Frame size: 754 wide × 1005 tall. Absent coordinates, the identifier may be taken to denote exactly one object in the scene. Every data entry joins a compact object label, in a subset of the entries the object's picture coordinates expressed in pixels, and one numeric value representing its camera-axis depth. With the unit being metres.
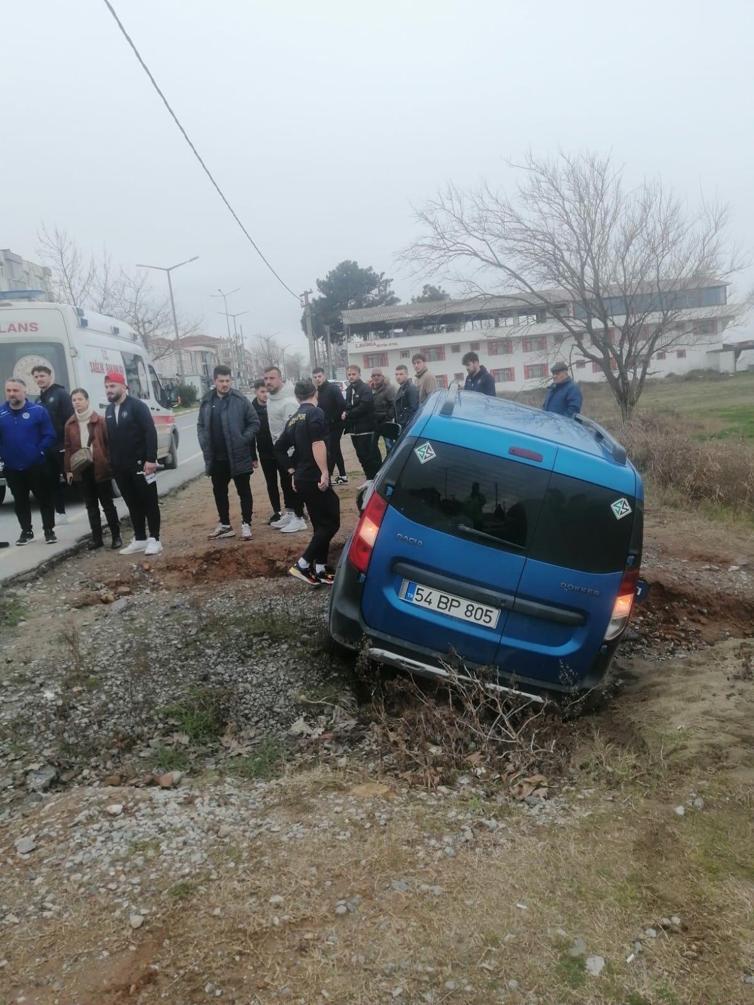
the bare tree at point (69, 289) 42.62
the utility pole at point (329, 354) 59.63
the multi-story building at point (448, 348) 63.49
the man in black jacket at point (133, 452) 7.59
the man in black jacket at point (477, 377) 10.88
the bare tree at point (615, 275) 20.89
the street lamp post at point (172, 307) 48.14
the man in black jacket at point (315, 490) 6.42
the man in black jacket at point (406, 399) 11.11
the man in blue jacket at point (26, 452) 8.38
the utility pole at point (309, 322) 39.09
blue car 4.06
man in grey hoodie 8.46
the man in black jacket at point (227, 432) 8.02
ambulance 11.19
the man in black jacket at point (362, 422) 10.45
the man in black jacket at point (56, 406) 9.20
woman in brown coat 7.91
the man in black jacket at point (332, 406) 9.66
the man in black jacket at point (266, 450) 8.99
